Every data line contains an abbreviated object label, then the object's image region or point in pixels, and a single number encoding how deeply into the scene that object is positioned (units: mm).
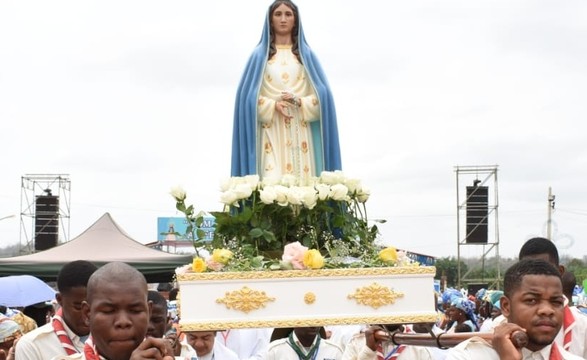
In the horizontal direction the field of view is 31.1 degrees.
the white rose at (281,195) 7199
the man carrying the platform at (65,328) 6254
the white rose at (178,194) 7449
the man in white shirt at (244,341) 11688
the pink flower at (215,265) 6719
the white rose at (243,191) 7250
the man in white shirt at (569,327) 6793
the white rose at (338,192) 7312
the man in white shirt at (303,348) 9133
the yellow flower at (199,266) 6664
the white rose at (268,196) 7191
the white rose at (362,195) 7609
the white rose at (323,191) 7273
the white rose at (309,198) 7172
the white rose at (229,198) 7258
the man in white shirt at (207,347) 9773
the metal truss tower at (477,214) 42906
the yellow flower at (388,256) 6910
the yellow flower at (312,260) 6656
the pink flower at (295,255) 6715
